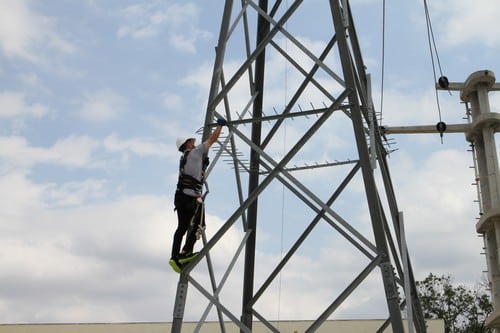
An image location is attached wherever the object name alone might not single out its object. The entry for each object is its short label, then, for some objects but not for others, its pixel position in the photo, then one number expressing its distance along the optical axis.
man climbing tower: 9.23
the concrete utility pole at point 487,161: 26.70
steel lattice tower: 8.95
